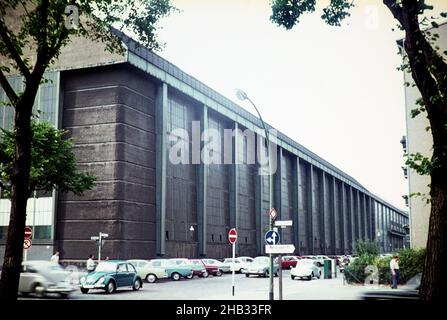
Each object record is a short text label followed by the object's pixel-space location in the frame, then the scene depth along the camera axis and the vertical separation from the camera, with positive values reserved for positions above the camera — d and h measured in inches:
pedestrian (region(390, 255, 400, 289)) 1008.9 -58.3
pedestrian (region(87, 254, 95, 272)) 1288.1 -62.8
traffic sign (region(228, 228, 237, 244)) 954.7 +6.7
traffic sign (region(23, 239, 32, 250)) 904.9 -6.0
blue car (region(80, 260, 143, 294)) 925.2 -69.5
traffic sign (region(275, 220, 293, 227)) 694.6 +22.3
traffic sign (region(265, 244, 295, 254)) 650.2 -10.7
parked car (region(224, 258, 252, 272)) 1818.4 -84.3
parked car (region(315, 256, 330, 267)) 1606.8 -71.1
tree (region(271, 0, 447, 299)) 401.7 +95.4
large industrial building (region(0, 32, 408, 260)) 1732.3 +277.2
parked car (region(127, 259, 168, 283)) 1306.6 -77.9
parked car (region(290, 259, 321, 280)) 1449.3 -84.6
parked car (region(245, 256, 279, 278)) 1563.7 -84.3
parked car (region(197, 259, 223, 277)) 1656.0 -92.4
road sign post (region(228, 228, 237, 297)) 954.7 +6.7
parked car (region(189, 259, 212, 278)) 1530.6 -82.7
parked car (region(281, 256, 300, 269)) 2039.2 -86.6
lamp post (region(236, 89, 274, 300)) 791.6 +218.1
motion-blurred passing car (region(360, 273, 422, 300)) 880.1 -95.4
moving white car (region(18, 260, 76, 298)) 834.3 -64.6
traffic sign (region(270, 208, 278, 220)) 790.5 +38.9
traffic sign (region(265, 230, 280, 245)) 695.7 +2.3
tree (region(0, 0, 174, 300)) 508.1 +210.9
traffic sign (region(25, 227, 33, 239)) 891.4 +12.8
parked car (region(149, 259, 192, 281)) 1380.4 -78.3
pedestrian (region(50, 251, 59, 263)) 1410.9 -49.7
